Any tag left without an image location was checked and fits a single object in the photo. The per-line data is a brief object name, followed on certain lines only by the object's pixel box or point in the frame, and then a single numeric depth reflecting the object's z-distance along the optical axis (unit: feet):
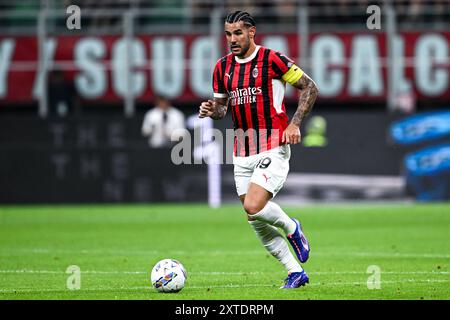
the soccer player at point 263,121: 63.26
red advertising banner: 148.87
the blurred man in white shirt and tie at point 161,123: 141.38
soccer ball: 60.95
